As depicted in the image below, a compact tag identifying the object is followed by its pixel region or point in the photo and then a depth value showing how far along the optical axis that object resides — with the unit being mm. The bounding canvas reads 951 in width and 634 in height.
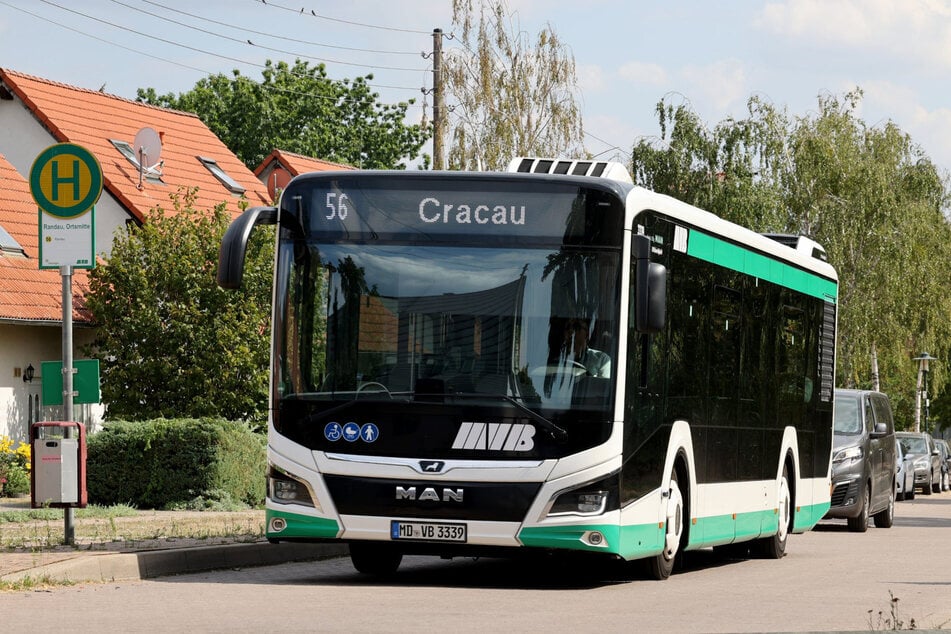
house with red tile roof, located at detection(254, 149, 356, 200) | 52906
